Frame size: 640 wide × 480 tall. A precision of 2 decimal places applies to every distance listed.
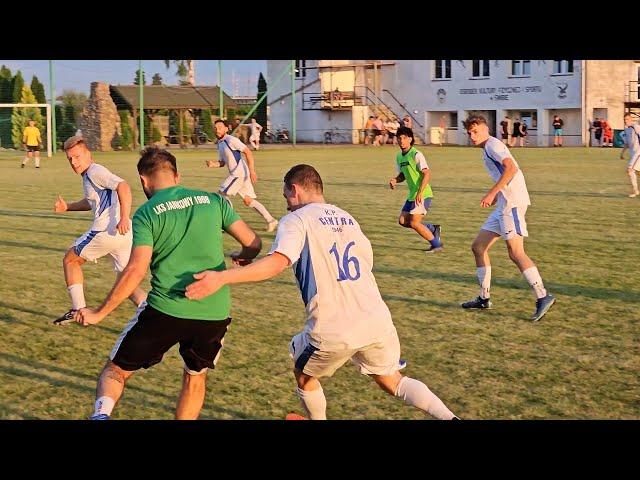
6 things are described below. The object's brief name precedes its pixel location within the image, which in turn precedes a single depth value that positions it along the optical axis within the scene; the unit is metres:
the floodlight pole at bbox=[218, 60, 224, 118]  50.91
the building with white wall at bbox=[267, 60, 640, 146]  55.72
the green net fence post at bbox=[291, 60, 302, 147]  55.27
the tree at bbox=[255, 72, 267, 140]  61.59
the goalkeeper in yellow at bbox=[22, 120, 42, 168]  37.16
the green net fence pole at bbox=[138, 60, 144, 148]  48.82
